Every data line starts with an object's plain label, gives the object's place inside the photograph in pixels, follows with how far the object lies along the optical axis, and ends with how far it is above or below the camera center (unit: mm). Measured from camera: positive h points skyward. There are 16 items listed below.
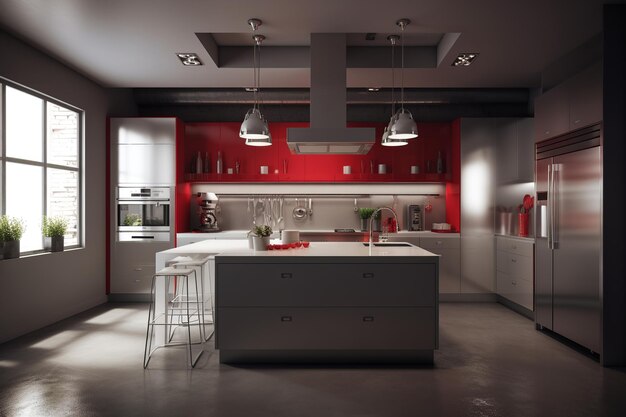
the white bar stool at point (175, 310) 3692 -990
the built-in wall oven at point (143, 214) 6168 -56
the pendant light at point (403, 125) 4020 +758
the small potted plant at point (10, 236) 4242 -246
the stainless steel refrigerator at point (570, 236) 3783 -231
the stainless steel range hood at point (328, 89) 4285 +1161
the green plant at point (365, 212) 6348 -23
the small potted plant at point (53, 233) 4992 -260
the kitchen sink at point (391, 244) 4500 -338
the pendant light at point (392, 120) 4293 +832
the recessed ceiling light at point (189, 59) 4747 +1624
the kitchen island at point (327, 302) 3625 -734
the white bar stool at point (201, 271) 4019 -664
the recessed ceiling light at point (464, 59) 4730 +1627
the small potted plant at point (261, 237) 3969 -239
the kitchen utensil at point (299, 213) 6992 -43
